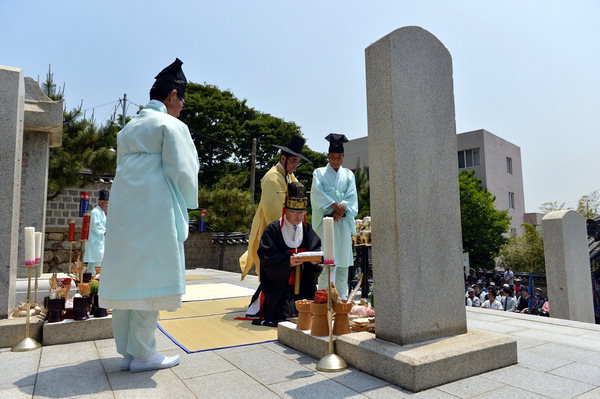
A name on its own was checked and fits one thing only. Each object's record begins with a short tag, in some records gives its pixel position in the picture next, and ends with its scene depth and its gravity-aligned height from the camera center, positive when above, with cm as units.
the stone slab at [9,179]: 378 +59
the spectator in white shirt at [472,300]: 1113 -189
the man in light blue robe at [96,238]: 899 +1
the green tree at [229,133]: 2714 +722
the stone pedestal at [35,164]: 741 +142
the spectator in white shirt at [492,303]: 1030 -183
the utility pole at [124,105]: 2594 +857
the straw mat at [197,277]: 1037 -106
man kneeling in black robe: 450 -32
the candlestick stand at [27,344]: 342 -90
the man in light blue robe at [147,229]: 279 +6
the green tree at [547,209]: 2670 +155
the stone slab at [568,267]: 737 -69
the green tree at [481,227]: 2475 +33
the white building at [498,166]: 2920 +502
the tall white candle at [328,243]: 311 -6
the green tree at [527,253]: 2131 -121
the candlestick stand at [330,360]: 295 -95
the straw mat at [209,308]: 519 -102
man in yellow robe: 526 +57
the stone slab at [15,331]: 355 -81
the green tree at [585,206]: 2435 +153
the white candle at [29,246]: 357 -6
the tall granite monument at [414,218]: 291 +11
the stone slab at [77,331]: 363 -86
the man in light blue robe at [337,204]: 554 +43
